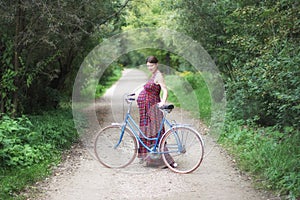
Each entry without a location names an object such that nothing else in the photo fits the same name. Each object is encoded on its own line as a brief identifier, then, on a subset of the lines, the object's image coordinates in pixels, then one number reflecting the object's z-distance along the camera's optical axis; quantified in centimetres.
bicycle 694
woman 700
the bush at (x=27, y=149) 614
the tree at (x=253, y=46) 636
